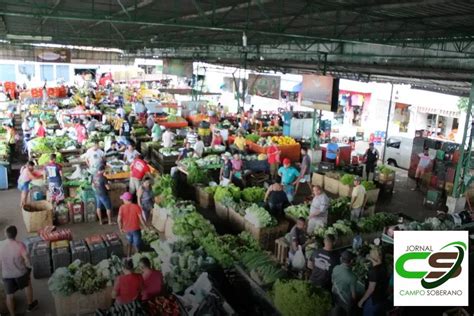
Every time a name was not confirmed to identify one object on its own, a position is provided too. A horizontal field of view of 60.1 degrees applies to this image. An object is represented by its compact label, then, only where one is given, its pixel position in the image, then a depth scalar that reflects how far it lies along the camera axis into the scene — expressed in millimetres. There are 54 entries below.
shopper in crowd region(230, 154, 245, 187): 11680
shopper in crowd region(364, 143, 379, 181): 13812
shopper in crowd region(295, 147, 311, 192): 11470
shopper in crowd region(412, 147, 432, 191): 14289
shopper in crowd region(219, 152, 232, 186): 11286
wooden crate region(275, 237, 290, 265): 7646
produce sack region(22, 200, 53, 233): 9117
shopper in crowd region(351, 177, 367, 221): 9258
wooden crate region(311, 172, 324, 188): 13652
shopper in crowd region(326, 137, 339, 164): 15430
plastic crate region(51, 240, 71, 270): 7148
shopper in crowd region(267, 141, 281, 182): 13938
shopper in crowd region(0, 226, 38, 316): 5844
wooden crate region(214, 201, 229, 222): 9961
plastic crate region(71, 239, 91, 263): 7180
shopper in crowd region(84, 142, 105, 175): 10923
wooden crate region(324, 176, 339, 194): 13008
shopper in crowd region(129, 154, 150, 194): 10258
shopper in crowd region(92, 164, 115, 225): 9461
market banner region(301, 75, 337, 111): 12406
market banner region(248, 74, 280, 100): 18281
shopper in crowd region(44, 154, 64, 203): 9914
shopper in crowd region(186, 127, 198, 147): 15470
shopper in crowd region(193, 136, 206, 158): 14086
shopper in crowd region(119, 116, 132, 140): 16484
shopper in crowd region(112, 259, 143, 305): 5301
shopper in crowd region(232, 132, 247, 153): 15809
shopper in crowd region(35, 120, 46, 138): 14914
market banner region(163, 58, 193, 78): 22141
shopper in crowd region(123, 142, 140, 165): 11852
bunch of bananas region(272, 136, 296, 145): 17305
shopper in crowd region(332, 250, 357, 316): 5469
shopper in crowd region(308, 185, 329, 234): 8359
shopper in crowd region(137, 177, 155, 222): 9000
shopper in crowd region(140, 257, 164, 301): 5527
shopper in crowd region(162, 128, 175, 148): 15127
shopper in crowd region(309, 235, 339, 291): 5902
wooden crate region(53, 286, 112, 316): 5852
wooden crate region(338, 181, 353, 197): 12430
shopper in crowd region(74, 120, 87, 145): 14836
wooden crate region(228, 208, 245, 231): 9256
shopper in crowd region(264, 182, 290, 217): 9289
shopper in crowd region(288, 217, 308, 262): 7035
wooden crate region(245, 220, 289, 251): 8633
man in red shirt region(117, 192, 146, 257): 7527
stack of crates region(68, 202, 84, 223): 9742
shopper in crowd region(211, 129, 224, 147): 15762
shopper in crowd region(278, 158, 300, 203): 10648
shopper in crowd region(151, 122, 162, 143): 16453
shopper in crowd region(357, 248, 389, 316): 5449
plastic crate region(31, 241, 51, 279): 7207
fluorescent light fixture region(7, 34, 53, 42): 10983
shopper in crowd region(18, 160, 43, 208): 9711
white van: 17531
